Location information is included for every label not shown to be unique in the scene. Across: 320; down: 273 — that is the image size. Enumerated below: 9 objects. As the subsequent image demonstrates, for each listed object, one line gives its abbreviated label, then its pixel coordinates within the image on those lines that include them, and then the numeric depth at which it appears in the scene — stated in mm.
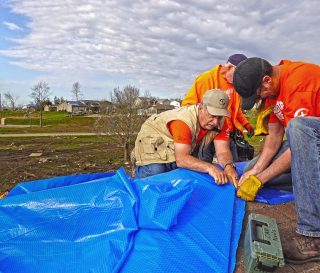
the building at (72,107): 60991
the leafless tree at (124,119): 13039
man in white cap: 2943
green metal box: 1605
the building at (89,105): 56028
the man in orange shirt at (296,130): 1879
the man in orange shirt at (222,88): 4289
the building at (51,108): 67788
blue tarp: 1776
